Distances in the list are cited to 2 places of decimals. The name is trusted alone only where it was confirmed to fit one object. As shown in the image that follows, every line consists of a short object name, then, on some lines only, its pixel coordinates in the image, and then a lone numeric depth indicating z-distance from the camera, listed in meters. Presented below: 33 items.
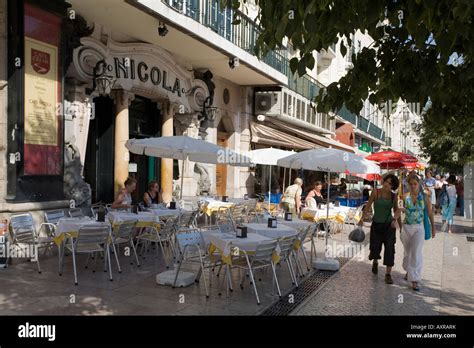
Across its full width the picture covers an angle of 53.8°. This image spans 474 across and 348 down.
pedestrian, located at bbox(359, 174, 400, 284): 7.54
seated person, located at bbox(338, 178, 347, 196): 20.75
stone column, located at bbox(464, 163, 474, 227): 15.58
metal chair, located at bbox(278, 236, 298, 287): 6.59
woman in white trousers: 7.00
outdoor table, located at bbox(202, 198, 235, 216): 12.63
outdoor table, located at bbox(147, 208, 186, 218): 9.23
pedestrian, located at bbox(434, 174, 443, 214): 22.17
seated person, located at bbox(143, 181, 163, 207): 10.52
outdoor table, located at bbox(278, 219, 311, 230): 8.73
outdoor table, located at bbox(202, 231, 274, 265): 6.21
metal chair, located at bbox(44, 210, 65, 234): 8.21
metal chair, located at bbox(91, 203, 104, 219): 9.70
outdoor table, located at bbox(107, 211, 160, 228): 8.41
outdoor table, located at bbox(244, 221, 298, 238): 7.44
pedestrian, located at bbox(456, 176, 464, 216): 21.30
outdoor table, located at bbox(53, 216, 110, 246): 7.17
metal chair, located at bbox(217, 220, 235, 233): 7.58
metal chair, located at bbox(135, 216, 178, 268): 8.29
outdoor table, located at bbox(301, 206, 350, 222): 11.58
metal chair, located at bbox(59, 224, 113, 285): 6.86
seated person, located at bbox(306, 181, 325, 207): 12.41
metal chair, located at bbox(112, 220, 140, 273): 7.50
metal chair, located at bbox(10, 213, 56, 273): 7.46
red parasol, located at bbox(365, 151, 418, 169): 16.86
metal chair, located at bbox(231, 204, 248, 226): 12.13
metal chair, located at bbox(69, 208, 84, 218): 8.98
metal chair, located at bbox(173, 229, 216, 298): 6.48
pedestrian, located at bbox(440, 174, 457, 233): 14.66
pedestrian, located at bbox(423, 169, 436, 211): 19.94
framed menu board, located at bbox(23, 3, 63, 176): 8.41
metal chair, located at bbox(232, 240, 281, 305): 6.16
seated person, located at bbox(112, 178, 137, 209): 9.37
